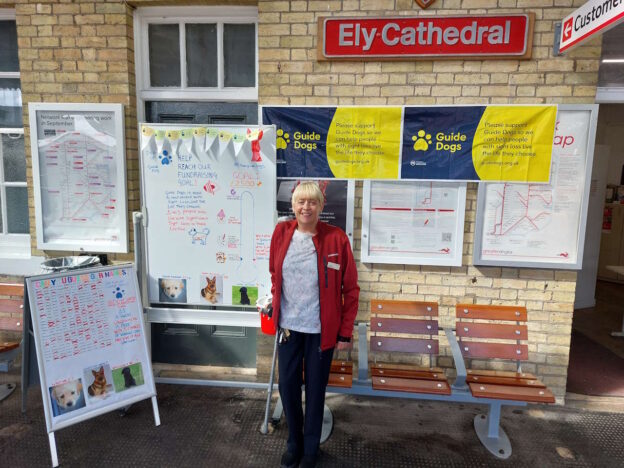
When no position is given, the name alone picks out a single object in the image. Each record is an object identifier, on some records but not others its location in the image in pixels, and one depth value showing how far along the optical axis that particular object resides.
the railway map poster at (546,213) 3.25
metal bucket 3.00
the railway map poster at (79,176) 3.56
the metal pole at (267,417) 3.05
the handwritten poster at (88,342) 2.72
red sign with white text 3.17
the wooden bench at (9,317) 3.31
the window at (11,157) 3.85
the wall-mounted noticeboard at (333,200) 3.46
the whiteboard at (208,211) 3.17
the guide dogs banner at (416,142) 3.23
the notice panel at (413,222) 3.42
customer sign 2.30
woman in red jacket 2.54
